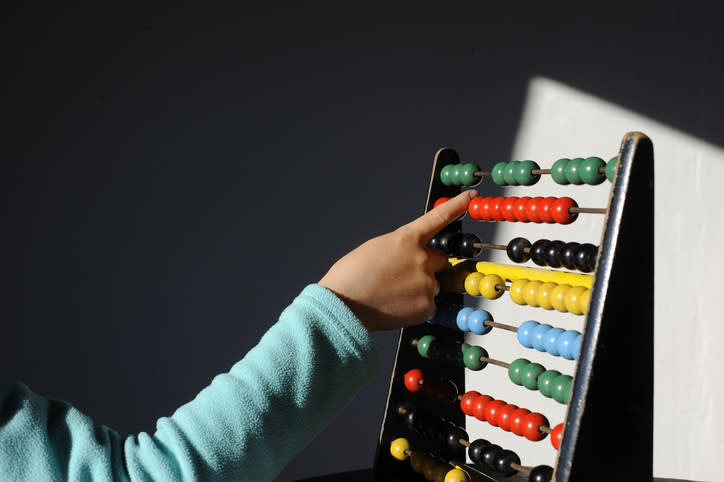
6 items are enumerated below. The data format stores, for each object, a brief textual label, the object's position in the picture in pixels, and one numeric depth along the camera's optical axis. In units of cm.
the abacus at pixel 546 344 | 60
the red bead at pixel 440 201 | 91
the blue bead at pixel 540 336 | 75
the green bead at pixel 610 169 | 68
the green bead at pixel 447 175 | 93
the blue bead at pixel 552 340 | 73
